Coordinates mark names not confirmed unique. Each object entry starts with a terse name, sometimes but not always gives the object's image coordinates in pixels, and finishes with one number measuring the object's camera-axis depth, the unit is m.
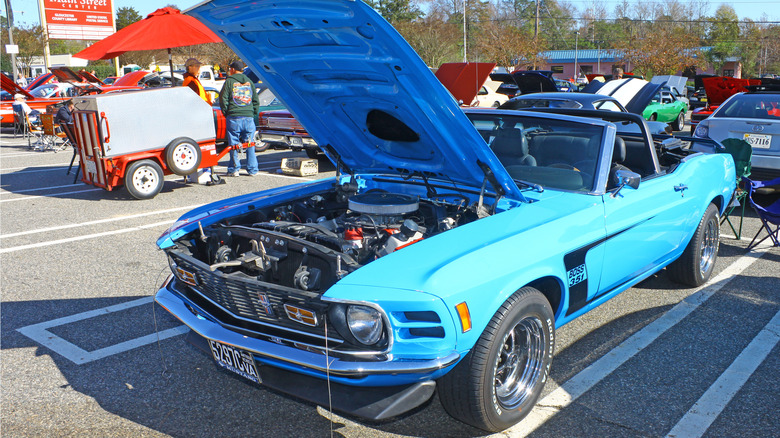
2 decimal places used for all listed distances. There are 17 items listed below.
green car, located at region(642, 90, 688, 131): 17.06
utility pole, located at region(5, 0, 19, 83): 27.09
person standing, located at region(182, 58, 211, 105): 9.65
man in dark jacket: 9.81
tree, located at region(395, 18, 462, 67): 45.44
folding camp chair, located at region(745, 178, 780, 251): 5.77
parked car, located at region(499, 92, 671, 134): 8.94
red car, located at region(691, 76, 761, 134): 13.25
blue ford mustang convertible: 2.57
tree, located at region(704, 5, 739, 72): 60.25
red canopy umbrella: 9.76
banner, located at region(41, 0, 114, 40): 39.41
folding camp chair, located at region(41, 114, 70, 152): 14.30
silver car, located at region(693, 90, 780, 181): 7.52
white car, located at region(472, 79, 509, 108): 17.83
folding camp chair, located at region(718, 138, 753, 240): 6.51
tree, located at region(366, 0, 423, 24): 59.80
